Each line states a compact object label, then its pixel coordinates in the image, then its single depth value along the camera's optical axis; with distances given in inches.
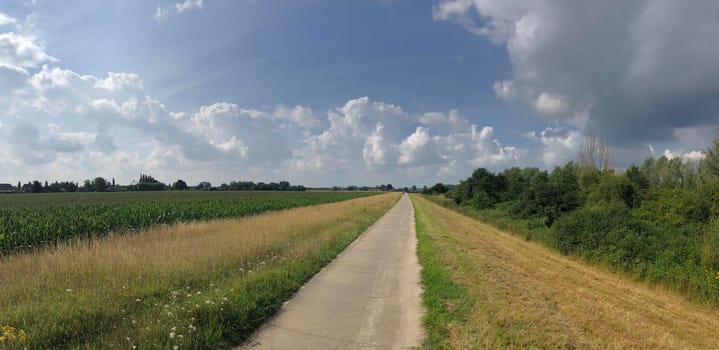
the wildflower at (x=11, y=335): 150.3
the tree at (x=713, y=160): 1032.6
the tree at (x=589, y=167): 1765.6
